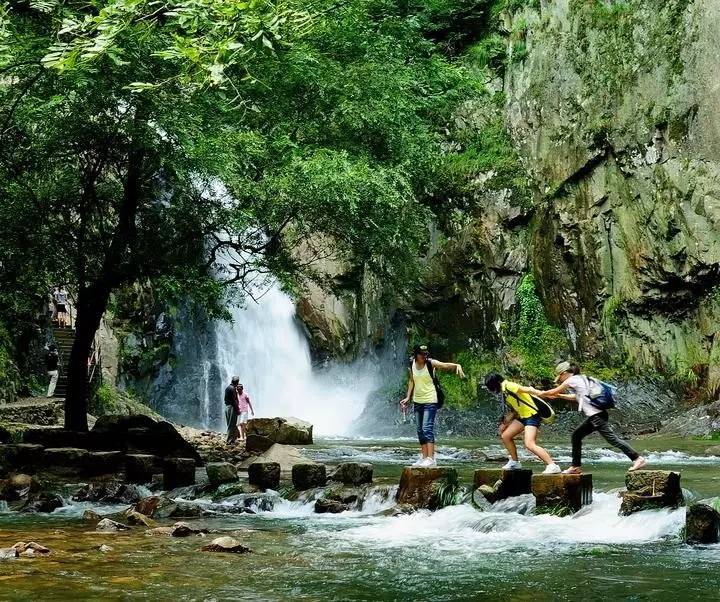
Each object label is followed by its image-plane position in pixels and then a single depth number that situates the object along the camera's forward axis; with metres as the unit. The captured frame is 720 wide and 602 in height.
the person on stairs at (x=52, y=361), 26.21
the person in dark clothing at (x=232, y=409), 20.42
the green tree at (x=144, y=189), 12.88
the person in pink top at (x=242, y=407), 20.58
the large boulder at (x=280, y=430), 20.55
